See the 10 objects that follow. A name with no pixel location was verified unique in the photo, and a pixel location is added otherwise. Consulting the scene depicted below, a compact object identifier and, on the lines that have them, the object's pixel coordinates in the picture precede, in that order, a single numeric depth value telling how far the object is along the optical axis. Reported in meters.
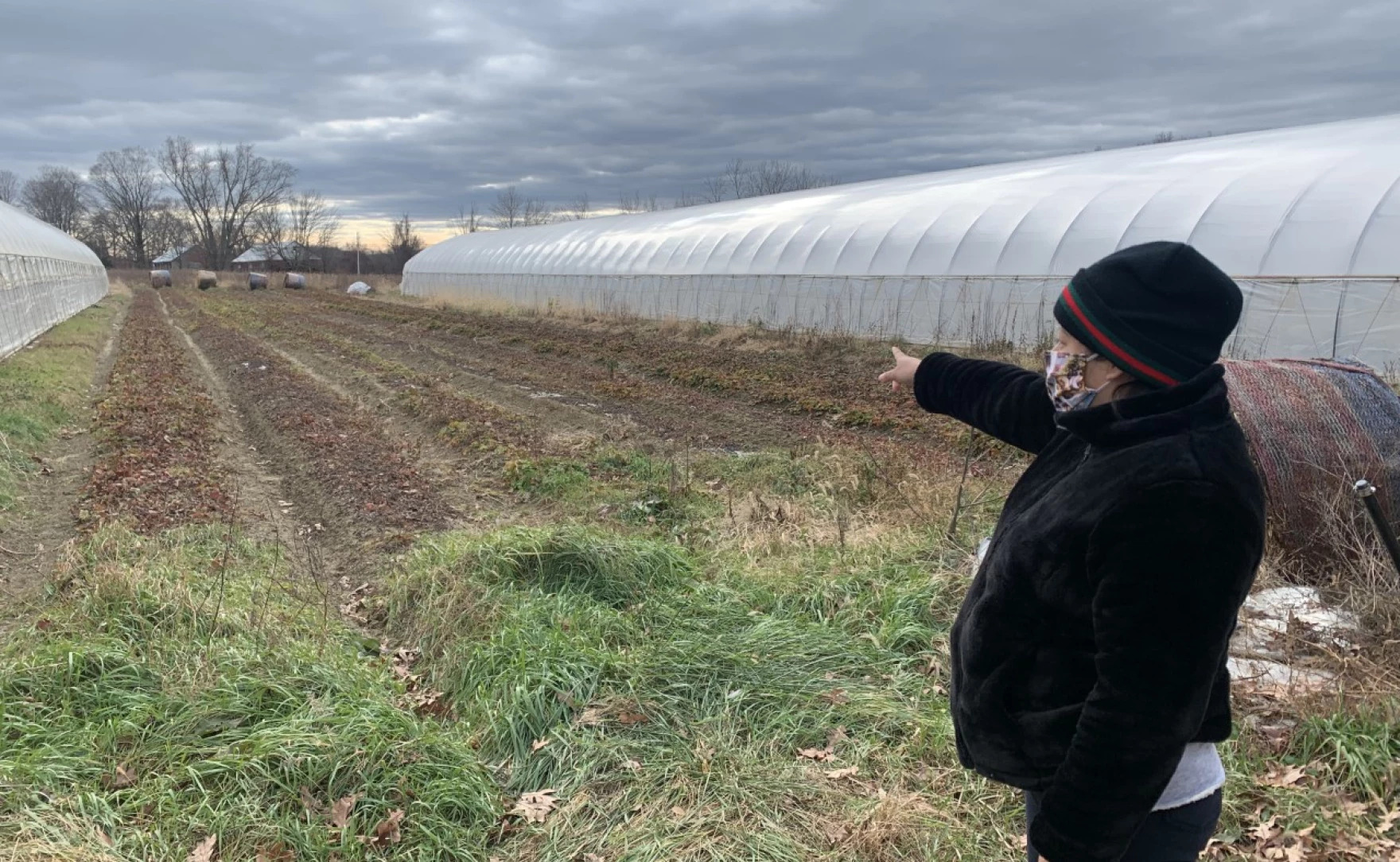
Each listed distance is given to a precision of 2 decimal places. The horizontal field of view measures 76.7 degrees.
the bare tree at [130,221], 103.94
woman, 1.53
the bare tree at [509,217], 111.50
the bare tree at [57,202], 107.31
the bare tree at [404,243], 107.19
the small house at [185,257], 106.39
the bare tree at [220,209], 101.50
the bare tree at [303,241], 106.81
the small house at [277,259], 99.00
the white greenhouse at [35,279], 17.72
